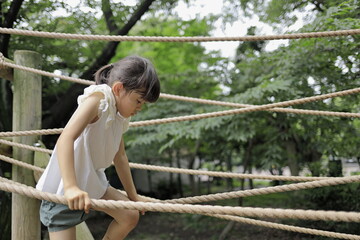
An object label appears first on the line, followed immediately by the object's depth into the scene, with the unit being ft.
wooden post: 6.39
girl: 4.16
